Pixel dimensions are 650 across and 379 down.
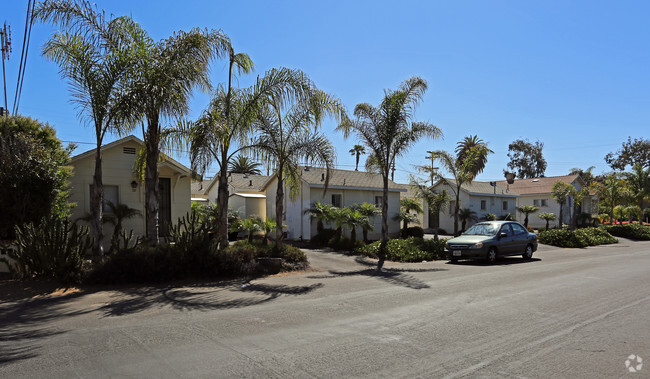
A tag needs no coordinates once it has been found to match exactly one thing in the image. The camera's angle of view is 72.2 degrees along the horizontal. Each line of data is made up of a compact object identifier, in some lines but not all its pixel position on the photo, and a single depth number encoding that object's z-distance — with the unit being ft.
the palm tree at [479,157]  67.10
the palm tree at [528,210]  109.91
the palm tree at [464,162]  67.41
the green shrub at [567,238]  79.30
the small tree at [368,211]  67.92
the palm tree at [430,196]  72.13
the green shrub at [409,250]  53.11
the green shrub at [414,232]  83.35
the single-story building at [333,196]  74.69
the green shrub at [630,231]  99.81
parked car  50.16
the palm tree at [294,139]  42.86
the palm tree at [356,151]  199.90
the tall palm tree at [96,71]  33.27
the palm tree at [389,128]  54.34
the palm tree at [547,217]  107.14
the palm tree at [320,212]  67.48
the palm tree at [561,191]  93.97
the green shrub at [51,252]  31.09
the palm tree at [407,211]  79.61
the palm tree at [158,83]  33.40
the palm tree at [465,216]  100.68
